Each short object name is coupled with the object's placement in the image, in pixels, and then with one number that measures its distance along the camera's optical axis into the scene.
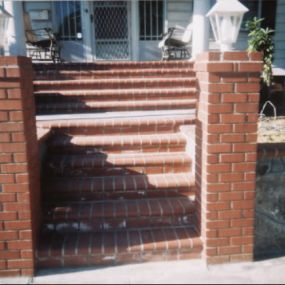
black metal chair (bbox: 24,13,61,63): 7.31
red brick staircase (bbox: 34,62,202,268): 2.70
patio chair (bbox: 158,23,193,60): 7.47
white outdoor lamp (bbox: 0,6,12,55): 2.40
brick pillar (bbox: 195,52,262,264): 2.43
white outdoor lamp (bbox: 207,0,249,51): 2.40
